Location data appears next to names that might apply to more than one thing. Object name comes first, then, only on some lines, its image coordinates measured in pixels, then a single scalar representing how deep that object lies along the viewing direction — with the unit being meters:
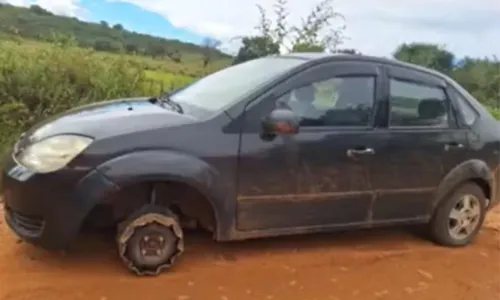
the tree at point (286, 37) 10.54
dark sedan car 4.34
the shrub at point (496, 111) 12.76
